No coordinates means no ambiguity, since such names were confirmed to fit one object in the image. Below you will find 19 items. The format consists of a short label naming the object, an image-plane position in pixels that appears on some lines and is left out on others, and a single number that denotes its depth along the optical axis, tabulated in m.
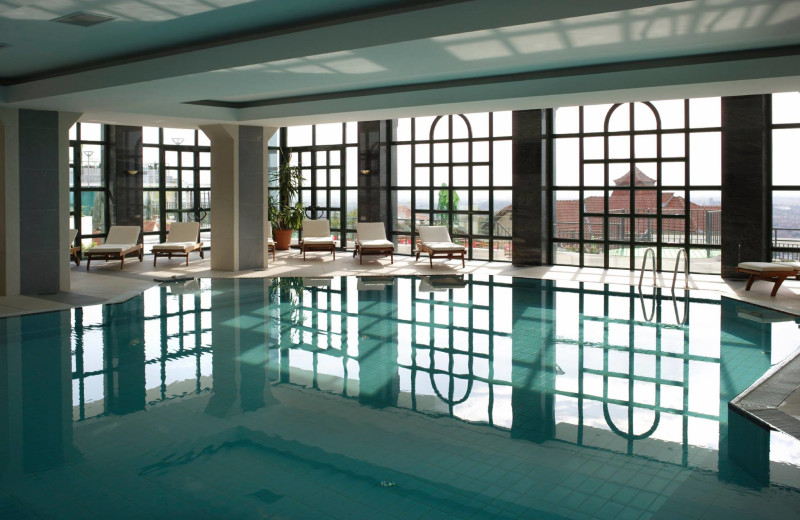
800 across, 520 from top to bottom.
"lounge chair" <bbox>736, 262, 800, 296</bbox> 11.55
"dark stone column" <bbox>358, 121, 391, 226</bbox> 18.33
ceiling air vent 6.62
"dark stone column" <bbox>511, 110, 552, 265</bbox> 15.76
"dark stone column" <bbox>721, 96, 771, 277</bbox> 13.22
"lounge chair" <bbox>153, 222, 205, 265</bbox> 16.59
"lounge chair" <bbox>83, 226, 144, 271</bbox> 15.43
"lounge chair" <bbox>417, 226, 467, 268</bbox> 15.62
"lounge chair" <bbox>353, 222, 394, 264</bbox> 16.30
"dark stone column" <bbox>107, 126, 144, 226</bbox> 17.23
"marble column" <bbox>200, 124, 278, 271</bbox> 15.02
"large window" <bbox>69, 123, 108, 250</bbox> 16.70
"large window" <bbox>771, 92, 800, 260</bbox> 13.18
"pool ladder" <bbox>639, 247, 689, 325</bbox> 9.95
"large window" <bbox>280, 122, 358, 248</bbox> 19.17
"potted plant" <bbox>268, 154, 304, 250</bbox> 19.38
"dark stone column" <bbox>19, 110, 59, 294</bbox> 11.87
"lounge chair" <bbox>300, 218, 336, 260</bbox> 17.28
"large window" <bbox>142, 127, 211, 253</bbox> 18.17
